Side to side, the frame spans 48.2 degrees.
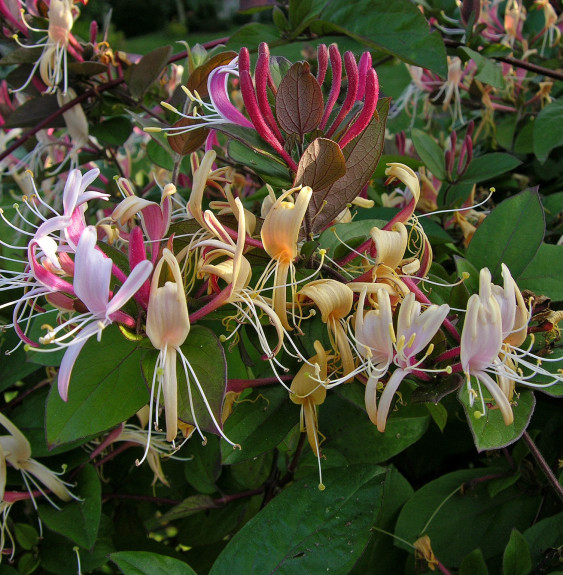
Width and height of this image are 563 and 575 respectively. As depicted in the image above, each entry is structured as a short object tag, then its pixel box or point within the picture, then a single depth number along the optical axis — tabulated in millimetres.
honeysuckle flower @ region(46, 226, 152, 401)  147
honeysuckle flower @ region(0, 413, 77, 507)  232
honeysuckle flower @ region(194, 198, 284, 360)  157
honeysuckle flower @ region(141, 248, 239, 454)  151
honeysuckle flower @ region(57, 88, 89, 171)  325
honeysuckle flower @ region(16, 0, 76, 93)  306
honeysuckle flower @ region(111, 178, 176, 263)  170
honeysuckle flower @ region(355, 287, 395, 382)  157
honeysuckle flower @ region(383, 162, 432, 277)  182
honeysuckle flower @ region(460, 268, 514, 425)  152
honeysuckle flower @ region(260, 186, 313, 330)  159
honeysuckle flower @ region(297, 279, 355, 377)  163
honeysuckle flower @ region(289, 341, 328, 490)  172
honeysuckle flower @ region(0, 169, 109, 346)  159
